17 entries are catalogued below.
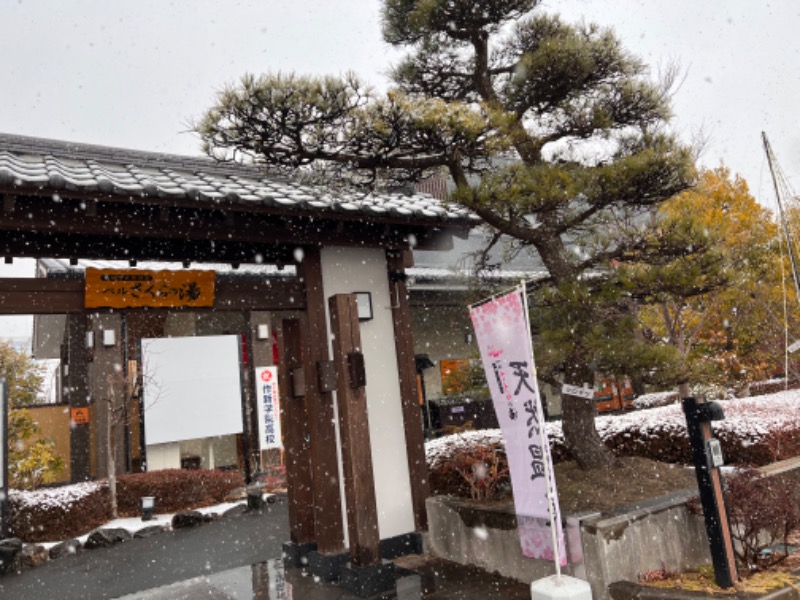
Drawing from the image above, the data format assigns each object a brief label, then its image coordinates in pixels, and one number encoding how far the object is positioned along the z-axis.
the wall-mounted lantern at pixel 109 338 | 13.51
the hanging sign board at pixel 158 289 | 5.88
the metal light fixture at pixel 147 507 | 10.65
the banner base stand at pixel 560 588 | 4.01
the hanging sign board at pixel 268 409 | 13.63
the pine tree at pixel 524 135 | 5.59
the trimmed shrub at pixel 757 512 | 4.95
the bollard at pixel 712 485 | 4.56
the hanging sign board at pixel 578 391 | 5.80
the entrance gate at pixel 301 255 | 5.29
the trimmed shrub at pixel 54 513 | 9.59
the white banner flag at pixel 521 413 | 4.88
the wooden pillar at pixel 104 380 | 13.85
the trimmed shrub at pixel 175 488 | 11.26
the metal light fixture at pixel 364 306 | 6.88
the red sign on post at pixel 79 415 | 15.25
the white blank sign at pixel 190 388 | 12.35
